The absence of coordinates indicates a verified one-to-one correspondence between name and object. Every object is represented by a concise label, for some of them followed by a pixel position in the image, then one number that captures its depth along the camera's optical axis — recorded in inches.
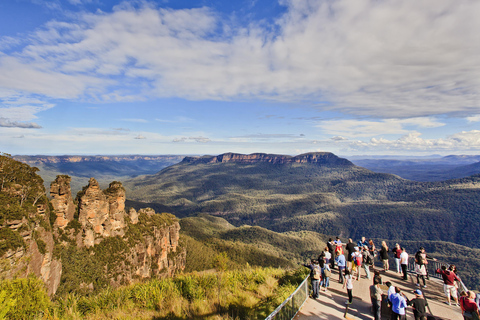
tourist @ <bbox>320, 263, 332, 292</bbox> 648.1
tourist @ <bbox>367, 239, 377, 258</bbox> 858.1
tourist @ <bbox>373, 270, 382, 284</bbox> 541.3
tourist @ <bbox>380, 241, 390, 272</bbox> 808.1
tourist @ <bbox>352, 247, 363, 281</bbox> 749.3
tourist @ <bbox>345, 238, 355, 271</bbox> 754.2
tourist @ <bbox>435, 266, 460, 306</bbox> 605.6
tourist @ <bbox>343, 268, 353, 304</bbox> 582.4
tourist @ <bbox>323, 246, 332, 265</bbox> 713.0
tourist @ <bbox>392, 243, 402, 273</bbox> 794.2
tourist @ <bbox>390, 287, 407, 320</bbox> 493.4
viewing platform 529.3
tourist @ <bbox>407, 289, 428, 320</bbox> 487.2
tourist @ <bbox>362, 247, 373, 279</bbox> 785.6
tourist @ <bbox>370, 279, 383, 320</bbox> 512.4
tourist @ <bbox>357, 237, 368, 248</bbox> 841.0
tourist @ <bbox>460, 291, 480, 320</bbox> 479.0
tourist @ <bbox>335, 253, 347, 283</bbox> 710.5
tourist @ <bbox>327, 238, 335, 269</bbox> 798.5
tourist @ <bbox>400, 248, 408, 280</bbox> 757.3
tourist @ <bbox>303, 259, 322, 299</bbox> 588.7
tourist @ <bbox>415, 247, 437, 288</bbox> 703.1
